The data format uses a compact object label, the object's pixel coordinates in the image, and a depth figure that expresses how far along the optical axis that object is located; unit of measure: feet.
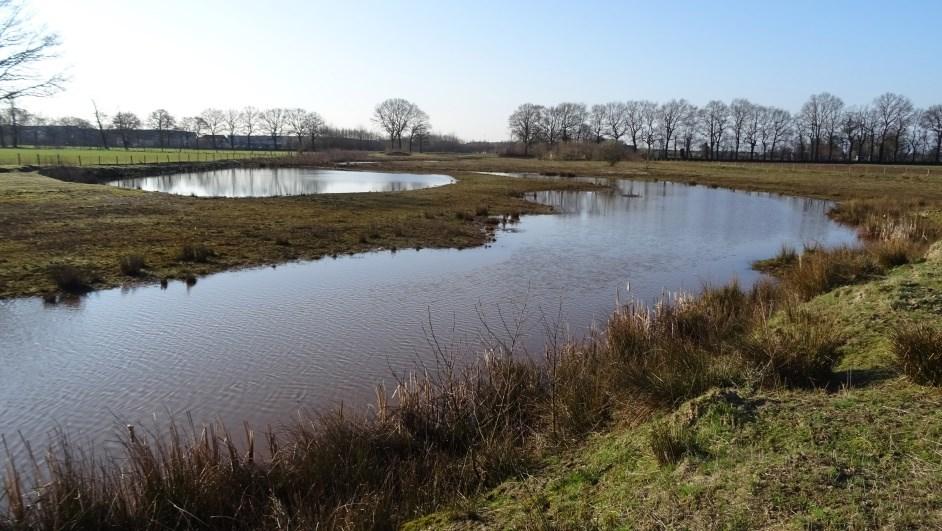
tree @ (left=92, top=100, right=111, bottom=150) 334.81
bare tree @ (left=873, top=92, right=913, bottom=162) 294.46
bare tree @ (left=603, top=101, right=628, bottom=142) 387.96
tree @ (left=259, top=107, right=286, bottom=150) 438.40
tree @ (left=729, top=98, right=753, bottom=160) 347.36
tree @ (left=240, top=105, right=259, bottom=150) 445.37
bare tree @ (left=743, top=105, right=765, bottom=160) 345.92
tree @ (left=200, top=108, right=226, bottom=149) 433.07
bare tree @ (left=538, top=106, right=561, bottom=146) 398.21
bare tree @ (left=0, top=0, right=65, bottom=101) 79.10
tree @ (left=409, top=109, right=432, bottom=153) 438.40
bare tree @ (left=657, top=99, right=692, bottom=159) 364.99
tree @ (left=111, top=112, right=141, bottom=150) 365.05
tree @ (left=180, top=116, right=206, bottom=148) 431.43
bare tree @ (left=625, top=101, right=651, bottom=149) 382.42
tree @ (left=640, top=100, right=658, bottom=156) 374.43
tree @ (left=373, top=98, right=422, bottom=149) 441.27
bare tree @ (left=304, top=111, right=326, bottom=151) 415.07
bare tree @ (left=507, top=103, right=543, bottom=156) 397.19
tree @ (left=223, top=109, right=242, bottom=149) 441.27
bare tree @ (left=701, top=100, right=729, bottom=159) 352.90
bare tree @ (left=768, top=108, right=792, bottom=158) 339.77
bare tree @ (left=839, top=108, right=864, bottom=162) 303.29
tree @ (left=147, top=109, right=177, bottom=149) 409.90
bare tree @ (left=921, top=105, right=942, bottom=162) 280.72
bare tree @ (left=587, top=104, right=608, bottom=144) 394.11
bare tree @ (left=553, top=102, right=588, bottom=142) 397.19
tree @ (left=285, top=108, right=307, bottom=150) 426.51
